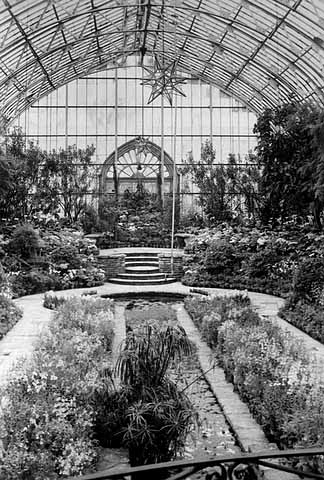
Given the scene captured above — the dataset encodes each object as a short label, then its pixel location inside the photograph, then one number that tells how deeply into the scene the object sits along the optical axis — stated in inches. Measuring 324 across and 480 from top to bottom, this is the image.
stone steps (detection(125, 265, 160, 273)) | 594.9
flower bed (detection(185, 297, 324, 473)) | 138.7
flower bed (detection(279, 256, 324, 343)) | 334.0
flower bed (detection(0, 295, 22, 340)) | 306.5
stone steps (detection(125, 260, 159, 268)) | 630.5
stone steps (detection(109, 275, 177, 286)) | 557.9
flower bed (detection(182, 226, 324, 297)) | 495.2
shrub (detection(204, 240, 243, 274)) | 544.4
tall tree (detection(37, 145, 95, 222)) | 806.5
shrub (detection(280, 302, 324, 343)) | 295.6
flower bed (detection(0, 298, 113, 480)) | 120.8
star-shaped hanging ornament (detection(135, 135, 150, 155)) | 945.5
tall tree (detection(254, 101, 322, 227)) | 624.7
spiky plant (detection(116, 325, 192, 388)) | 156.2
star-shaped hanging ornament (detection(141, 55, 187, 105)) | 506.0
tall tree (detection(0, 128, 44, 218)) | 700.7
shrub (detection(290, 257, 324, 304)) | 356.5
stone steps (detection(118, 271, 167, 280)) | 575.2
